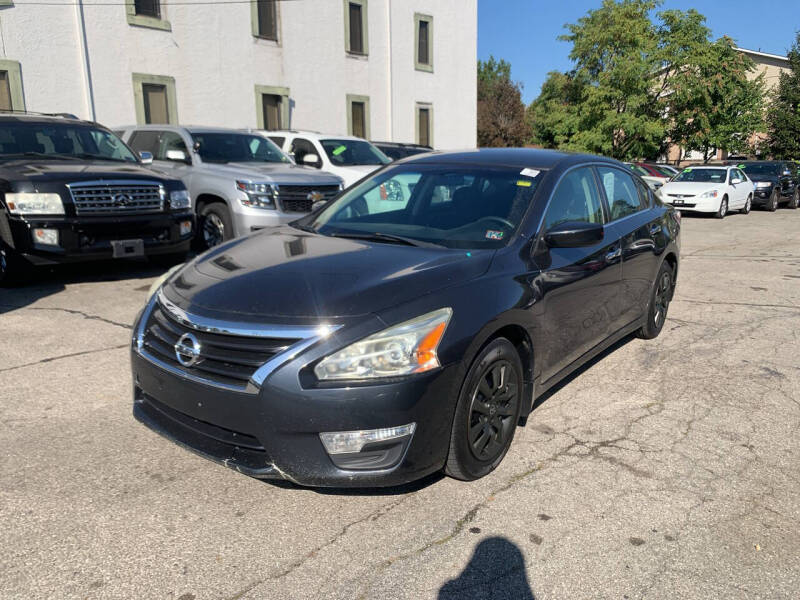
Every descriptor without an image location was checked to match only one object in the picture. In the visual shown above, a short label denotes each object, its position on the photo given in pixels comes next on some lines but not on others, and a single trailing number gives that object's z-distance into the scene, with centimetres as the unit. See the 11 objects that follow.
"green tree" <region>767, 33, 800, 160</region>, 3856
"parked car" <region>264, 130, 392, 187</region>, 1143
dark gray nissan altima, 262
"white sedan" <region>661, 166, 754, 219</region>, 1797
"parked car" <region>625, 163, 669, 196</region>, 2062
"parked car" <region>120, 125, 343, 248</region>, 842
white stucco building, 1439
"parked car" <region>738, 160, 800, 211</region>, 2102
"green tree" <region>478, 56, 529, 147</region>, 5612
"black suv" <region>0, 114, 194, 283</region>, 664
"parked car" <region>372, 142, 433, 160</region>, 1543
